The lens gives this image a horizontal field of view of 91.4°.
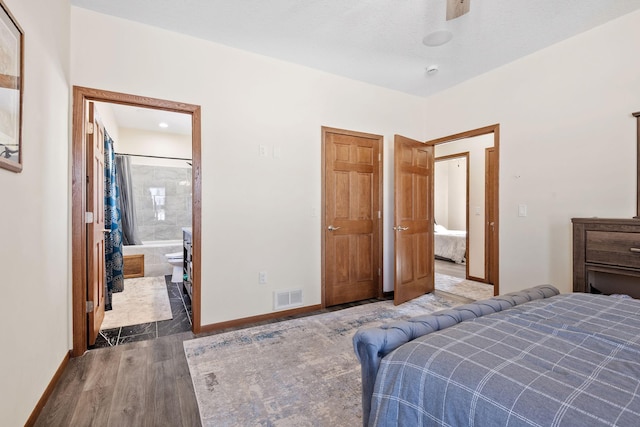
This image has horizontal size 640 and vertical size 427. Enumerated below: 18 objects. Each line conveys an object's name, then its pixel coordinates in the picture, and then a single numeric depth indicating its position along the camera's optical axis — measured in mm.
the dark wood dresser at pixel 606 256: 2113
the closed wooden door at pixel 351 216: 3523
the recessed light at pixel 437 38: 2572
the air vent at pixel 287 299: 3193
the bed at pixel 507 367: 722
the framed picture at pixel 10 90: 1278
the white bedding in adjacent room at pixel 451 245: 6352
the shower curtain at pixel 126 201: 5547
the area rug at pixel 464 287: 4016
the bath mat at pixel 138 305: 3113
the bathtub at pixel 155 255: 5043
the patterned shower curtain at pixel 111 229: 3461
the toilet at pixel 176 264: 4579
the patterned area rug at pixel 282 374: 1682
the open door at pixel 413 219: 3537
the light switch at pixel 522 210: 3117
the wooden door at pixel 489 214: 4500
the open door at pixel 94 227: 2506
